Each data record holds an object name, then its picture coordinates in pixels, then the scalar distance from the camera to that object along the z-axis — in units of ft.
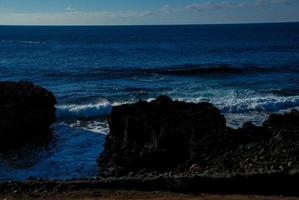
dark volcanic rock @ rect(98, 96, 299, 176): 48.24
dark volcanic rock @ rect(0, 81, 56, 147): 80.02
